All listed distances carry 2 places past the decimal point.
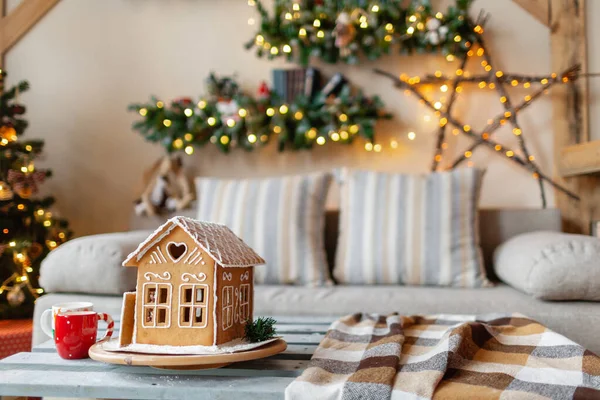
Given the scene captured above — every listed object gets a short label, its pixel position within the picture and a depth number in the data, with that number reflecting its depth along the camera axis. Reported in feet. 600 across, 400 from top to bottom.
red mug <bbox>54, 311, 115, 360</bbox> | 3.89
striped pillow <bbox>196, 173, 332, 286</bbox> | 7.45
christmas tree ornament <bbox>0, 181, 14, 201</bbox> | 8.09
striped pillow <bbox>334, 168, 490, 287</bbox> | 7.30
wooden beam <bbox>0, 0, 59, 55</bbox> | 10.24
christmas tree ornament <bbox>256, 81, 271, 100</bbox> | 9.29
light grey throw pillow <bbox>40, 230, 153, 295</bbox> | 6.42
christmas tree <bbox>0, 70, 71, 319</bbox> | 8.01
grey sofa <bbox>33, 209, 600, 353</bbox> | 5.80
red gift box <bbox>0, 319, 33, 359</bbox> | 7.11
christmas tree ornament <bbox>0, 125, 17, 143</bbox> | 8.42
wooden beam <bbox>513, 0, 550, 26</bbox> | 9.32
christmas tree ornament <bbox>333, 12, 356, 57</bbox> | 8.90
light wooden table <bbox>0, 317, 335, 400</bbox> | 3.28
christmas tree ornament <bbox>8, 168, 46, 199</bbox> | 8.23
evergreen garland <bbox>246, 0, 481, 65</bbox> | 8.96
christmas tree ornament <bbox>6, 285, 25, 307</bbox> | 7.82
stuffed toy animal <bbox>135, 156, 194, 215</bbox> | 9.23
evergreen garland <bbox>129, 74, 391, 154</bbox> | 9.05
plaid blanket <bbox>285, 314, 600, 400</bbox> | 3.20
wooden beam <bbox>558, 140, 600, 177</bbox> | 7.93
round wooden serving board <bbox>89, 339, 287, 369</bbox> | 3.39
